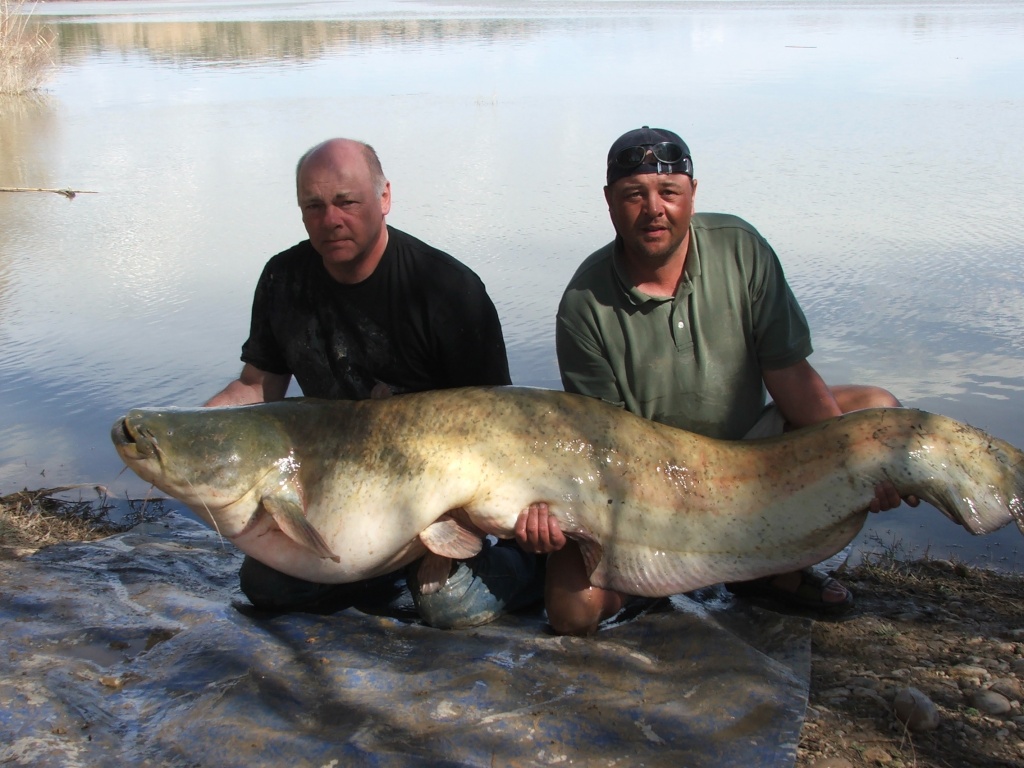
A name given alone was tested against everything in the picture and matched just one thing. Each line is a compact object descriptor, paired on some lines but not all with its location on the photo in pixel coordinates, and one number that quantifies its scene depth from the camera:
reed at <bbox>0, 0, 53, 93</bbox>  15.99
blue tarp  2.36
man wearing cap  3.21
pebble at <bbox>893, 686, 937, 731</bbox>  2.52
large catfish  3.04
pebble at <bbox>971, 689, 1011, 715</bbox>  2.59
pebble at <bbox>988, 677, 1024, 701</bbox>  2.67
